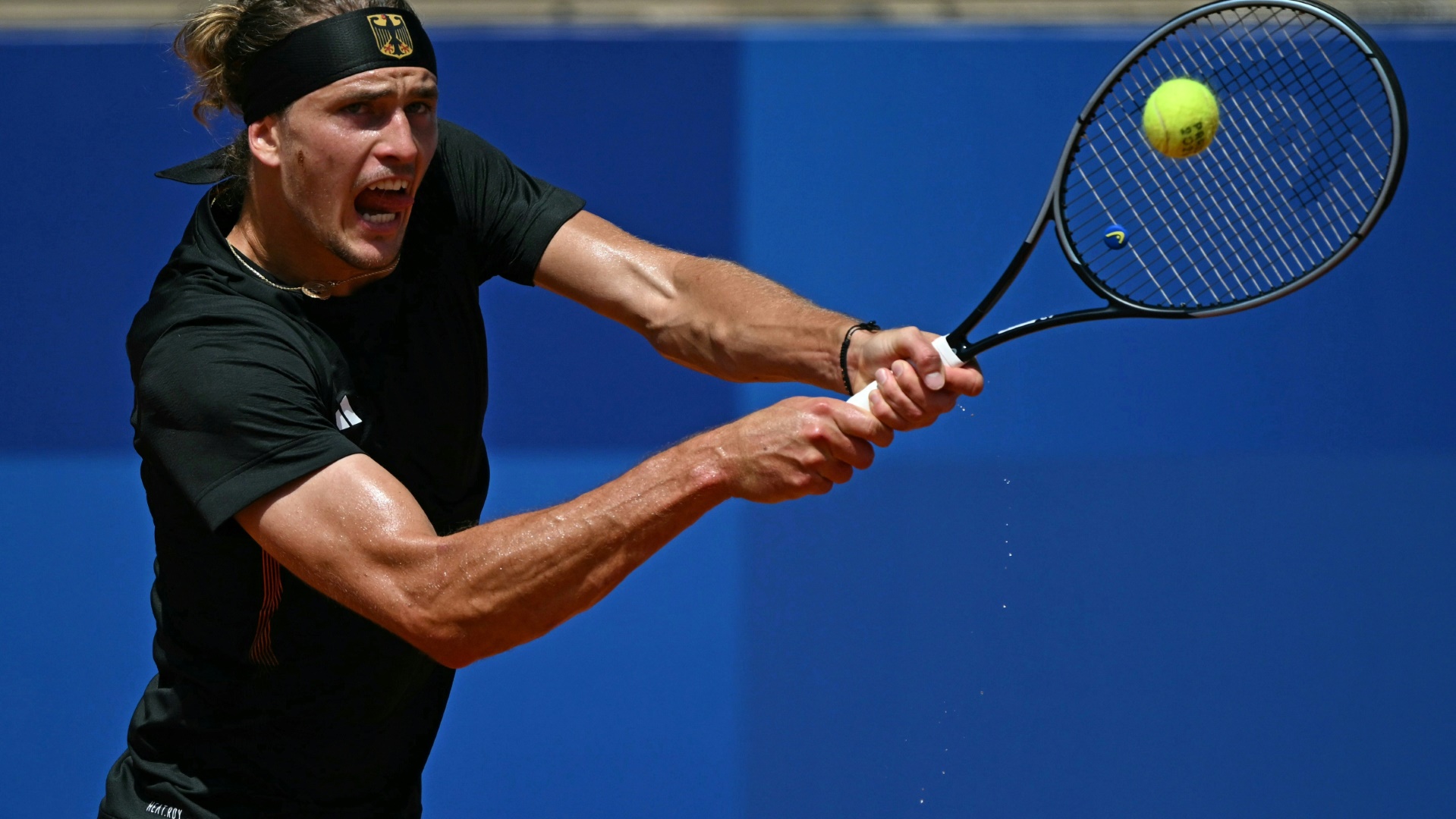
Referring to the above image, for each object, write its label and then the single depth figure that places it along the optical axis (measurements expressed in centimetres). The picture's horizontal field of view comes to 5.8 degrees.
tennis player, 1191
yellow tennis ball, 1213
